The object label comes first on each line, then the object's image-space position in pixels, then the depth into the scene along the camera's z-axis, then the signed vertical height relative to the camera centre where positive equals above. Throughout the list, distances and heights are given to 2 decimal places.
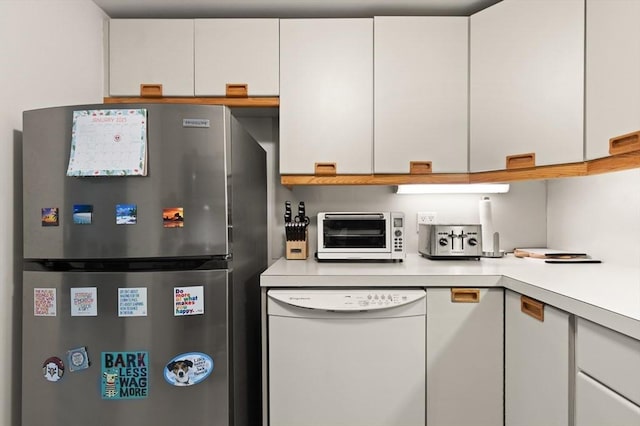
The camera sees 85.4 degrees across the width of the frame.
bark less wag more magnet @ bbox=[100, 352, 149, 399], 1.16 -0.56
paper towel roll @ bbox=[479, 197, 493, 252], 2.00 -0.08
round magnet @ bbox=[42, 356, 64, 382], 1.17 -0.54
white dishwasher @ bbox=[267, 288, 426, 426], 1.41 -0.62
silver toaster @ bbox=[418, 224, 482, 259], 1.82 -0.16
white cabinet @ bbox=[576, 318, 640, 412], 0.81 -0.39
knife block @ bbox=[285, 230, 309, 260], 1.98 -0.23
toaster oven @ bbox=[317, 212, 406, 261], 1.78 -0.14
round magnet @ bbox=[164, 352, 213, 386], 1.17 -0.54
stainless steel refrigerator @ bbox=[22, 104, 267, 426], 1.16 -0.22
